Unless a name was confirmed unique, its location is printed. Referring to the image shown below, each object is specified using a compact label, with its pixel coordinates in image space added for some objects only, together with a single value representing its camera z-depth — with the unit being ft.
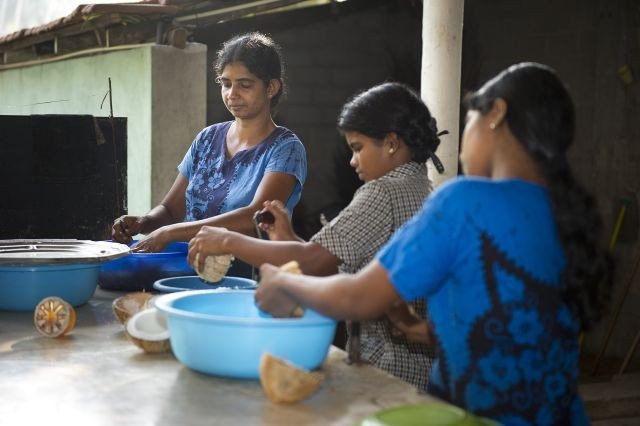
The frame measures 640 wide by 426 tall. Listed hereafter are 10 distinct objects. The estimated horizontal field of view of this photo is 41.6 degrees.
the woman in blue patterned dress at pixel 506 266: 5.44
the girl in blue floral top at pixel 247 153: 10.65
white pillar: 14.48
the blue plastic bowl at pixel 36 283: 8.13
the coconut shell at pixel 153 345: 6.77
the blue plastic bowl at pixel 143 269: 9.19
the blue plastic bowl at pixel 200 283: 8.55
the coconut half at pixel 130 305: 7.55
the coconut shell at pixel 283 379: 5.48
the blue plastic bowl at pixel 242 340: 5.86
